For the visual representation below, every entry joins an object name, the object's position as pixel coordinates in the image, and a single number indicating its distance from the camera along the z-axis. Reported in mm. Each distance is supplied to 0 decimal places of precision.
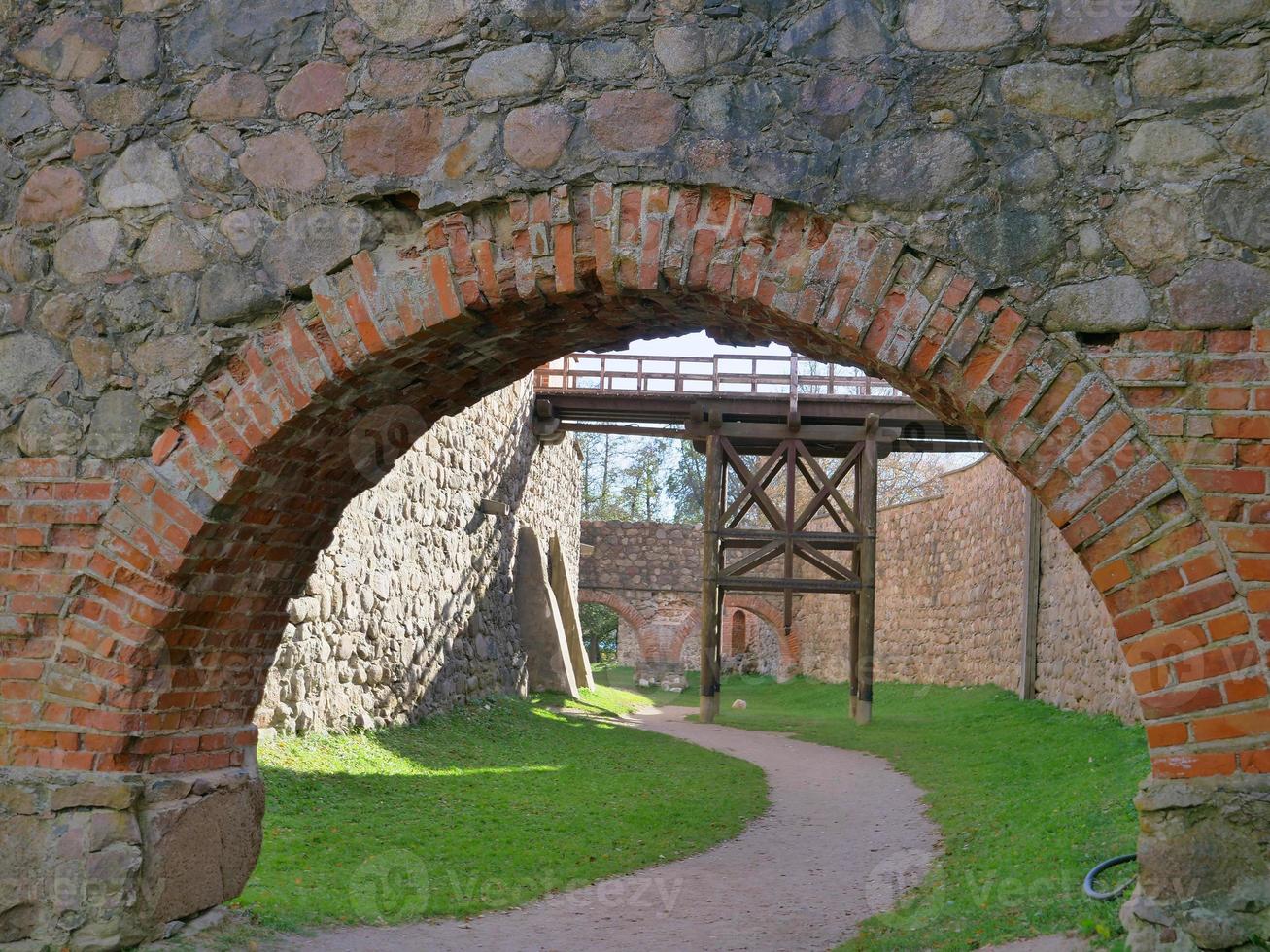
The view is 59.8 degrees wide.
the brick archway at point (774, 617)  25875
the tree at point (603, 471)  38688
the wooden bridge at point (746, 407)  13805
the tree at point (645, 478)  38406
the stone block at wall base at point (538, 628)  15023
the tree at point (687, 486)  37656
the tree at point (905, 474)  29281
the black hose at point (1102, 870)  4152
